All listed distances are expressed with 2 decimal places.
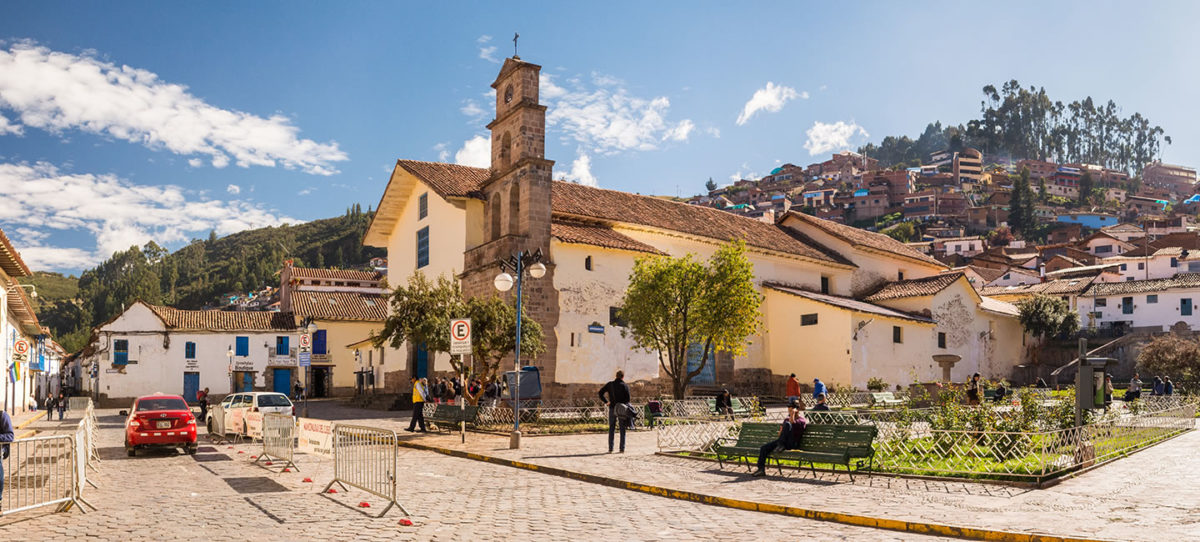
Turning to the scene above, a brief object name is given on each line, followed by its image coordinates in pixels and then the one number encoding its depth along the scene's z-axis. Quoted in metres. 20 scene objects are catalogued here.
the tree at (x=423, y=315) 24.09
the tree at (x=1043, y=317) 52.41
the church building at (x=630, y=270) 31.91
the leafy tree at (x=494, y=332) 24.94
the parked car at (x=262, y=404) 21.97
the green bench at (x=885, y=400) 28.84
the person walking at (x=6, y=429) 12.49
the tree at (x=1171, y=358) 38.56
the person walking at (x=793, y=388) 26.50
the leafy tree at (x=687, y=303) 28.69
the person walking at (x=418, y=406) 24.00
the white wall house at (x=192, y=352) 49.31
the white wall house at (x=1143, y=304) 58.69
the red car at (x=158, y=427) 18.45
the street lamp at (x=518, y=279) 19.47
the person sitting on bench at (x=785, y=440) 14.44
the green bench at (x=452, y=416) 22.80
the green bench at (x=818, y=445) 13.63
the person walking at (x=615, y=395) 18.48
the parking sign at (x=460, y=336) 19.89
